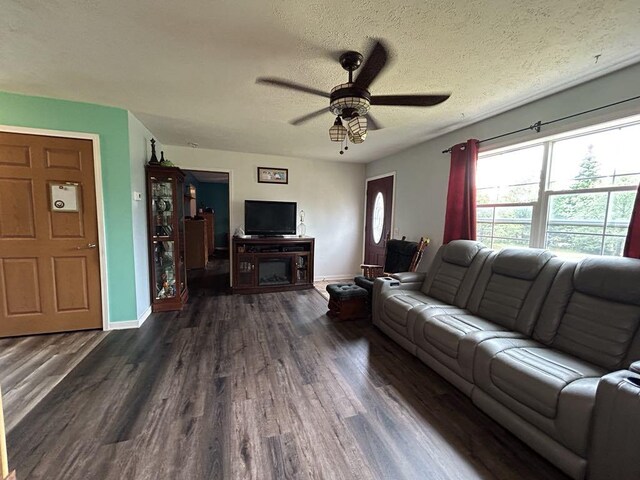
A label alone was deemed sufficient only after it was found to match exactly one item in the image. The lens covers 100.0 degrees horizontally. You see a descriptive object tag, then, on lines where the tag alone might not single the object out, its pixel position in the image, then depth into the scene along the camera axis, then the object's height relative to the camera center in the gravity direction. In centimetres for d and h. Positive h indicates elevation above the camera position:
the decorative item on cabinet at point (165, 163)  348 +63
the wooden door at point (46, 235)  261 -26
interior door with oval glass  482 -1
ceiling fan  170 +82
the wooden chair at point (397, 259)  369 -60
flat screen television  463 -5
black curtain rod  198 +88
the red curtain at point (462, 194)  303 +29
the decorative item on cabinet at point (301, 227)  517 -22
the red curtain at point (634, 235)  182 -8
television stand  446 -85
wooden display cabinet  350 -33
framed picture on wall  482 +72
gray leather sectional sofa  121 -83
